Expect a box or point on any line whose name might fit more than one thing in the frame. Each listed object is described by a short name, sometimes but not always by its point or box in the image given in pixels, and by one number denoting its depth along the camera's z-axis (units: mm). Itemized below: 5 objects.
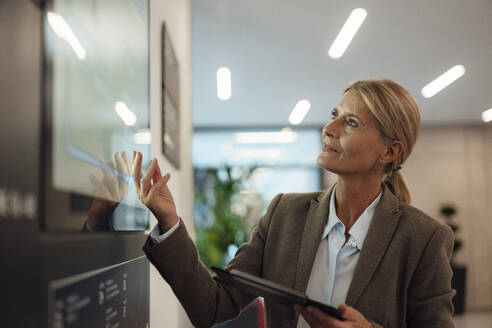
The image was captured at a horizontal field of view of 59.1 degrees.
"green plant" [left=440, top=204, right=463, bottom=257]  8596
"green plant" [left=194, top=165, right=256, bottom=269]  6195
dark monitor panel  519
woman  1281
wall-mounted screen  515
